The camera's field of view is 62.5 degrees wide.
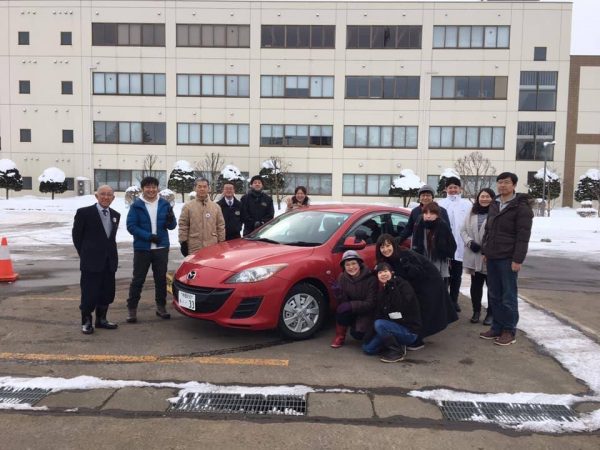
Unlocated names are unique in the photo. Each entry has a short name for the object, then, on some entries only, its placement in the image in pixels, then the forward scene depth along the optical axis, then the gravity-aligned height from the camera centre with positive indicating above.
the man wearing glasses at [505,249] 5.14 -0.71
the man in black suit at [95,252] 5.46 -0.89
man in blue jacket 5.91 -0.71
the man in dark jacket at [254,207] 8.20 -0.52
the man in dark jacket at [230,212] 7.82 -0.58
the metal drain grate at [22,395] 3.75 -1.75
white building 35.12 +6.75
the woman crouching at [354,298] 4.94 -1.21
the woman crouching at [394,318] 4.78 -1.35
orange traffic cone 8.41 -1.65
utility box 36.28 -1.02
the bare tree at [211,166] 35.19 +0.62
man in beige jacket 6.58 -0.65
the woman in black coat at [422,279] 5.00 -1.01
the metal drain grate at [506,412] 3.60 -1.72
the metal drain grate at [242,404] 3.65 -1.73
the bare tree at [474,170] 34.62 +0.78
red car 5.03 -1.05
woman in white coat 6.06 -0.80
